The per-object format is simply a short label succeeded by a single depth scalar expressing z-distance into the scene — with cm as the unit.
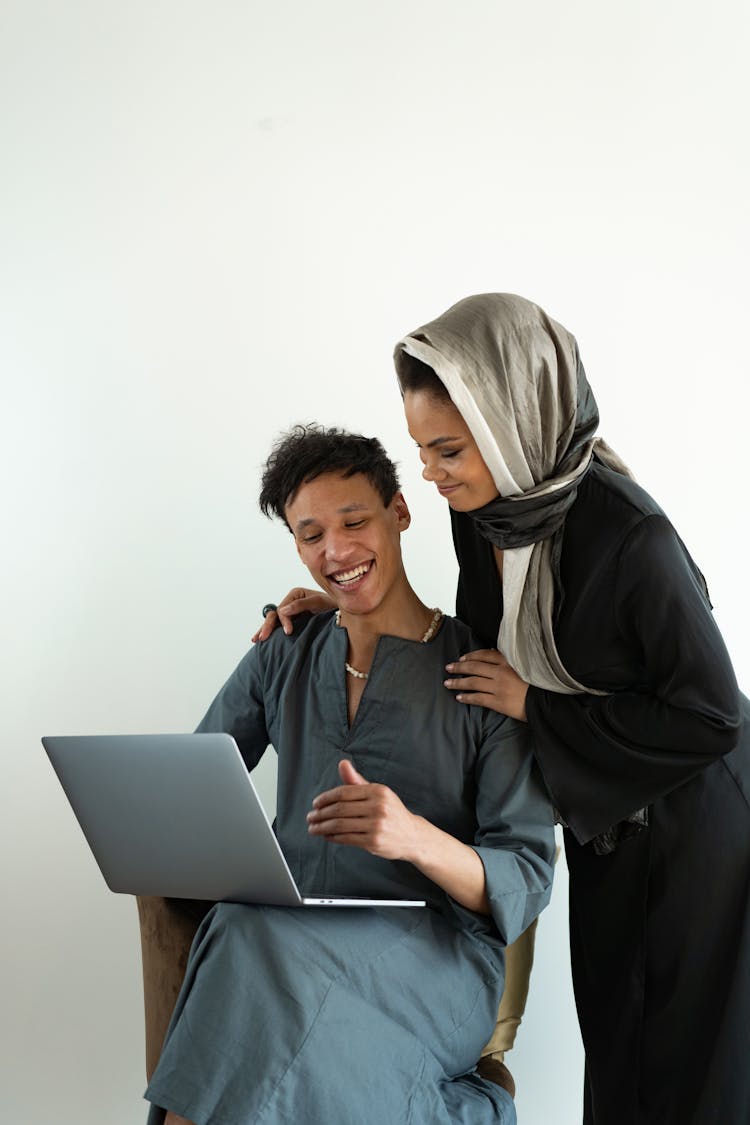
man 154
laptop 156
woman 166
